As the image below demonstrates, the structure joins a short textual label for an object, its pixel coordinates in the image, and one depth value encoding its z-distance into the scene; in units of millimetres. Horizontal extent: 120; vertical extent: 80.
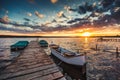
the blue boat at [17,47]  15205
